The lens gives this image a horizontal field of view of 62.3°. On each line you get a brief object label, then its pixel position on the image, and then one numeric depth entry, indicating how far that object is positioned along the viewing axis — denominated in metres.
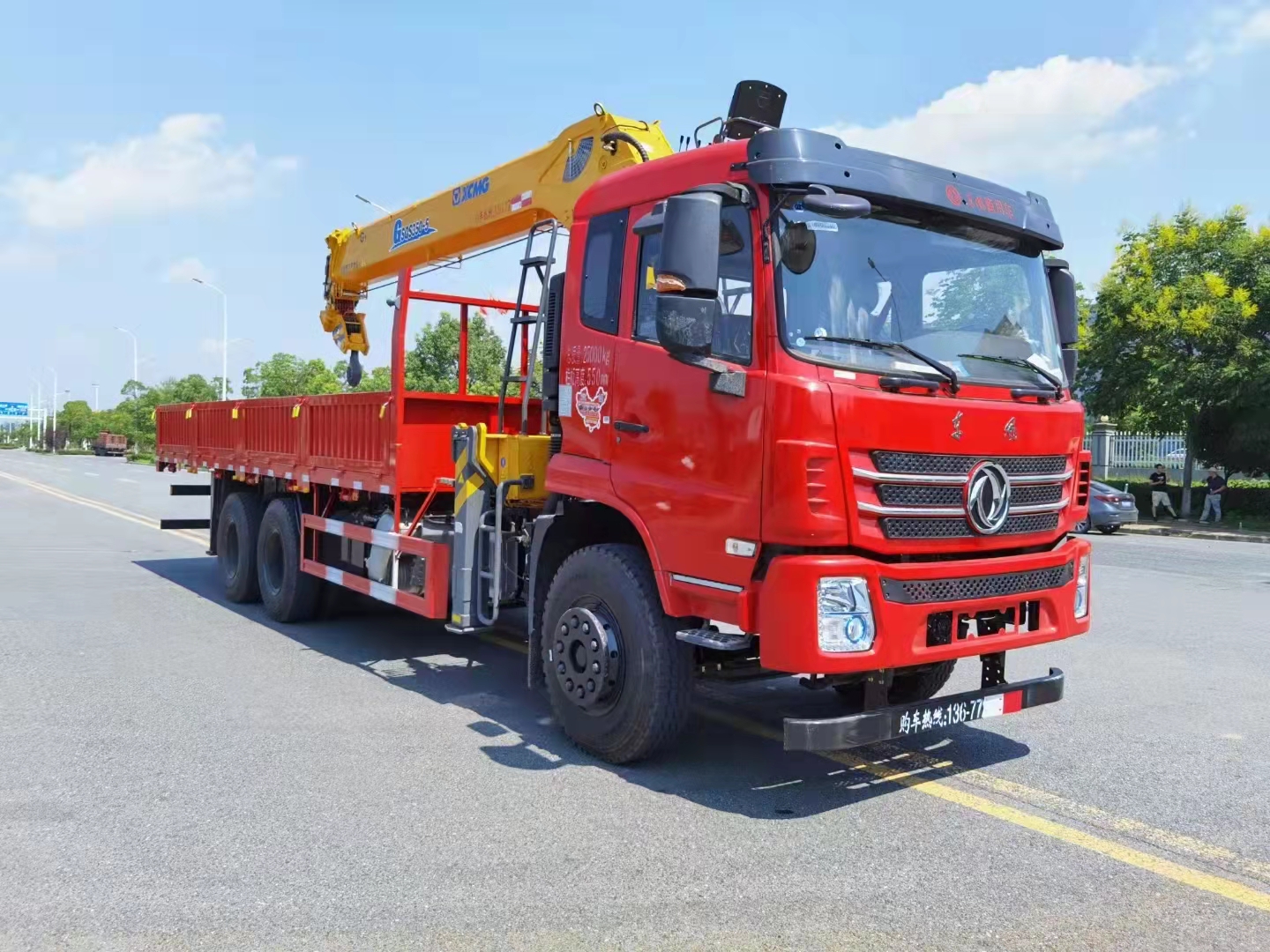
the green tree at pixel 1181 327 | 23.95
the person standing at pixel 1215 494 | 25.02
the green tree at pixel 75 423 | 126.69
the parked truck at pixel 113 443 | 83.50
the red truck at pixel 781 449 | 4.30
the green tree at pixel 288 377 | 53.25
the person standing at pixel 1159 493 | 26.42
